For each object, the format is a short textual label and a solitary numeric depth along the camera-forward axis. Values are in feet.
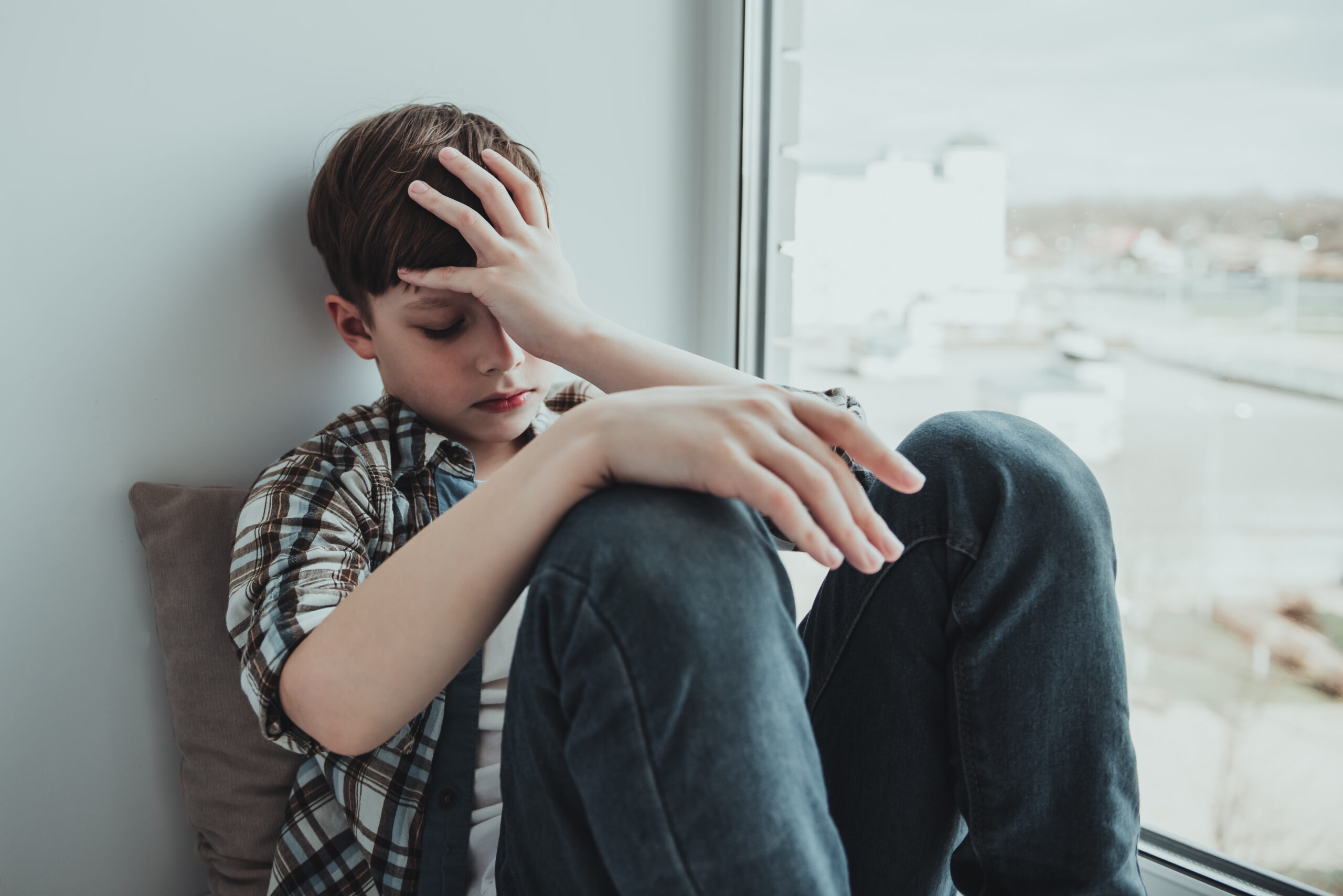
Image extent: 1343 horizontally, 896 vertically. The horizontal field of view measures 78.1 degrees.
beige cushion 2.73
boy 1.51
